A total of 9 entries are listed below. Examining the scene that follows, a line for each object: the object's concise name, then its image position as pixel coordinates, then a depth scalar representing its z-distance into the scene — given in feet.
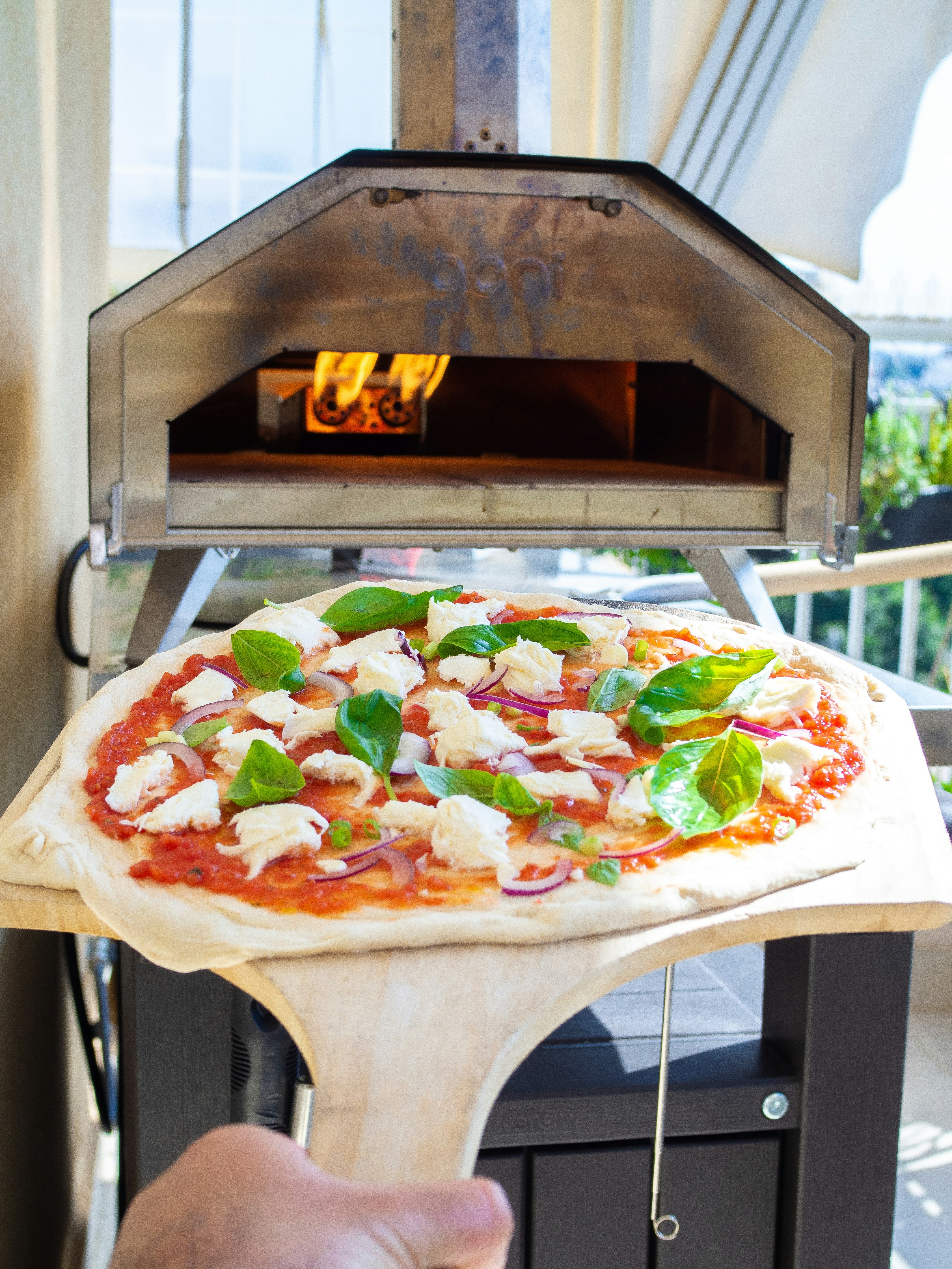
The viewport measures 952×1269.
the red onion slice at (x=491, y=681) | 3.73
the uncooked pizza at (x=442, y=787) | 2.37
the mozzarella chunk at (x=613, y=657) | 3.88
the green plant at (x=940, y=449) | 16.56
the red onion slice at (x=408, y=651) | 3.99
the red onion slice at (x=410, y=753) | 3.09
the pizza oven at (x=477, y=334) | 4.93
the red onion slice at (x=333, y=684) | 3.62
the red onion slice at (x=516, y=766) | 3.03
